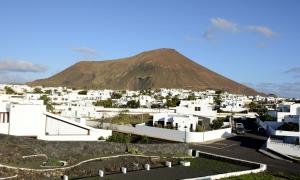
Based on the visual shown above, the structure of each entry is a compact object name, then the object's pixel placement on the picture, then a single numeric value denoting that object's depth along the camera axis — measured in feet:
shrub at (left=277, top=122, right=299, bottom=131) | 86.61
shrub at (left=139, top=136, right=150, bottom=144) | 84.56
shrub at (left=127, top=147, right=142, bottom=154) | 67.53
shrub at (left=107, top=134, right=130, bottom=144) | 81.32
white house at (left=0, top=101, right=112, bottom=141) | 76.38
